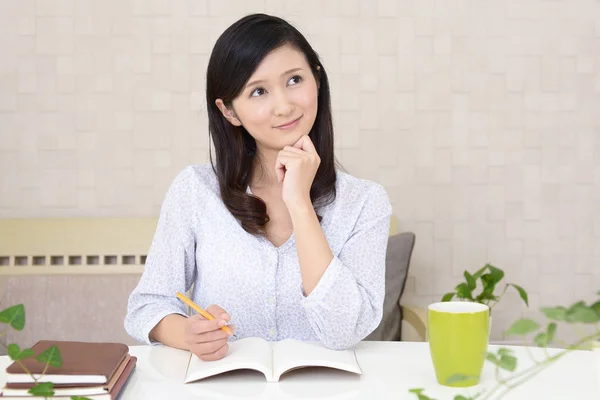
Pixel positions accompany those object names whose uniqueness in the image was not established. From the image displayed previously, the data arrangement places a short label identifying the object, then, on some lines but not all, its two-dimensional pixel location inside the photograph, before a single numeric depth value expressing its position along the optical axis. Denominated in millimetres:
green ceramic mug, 1631
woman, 1955
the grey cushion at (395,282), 2732
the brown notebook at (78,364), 1571
